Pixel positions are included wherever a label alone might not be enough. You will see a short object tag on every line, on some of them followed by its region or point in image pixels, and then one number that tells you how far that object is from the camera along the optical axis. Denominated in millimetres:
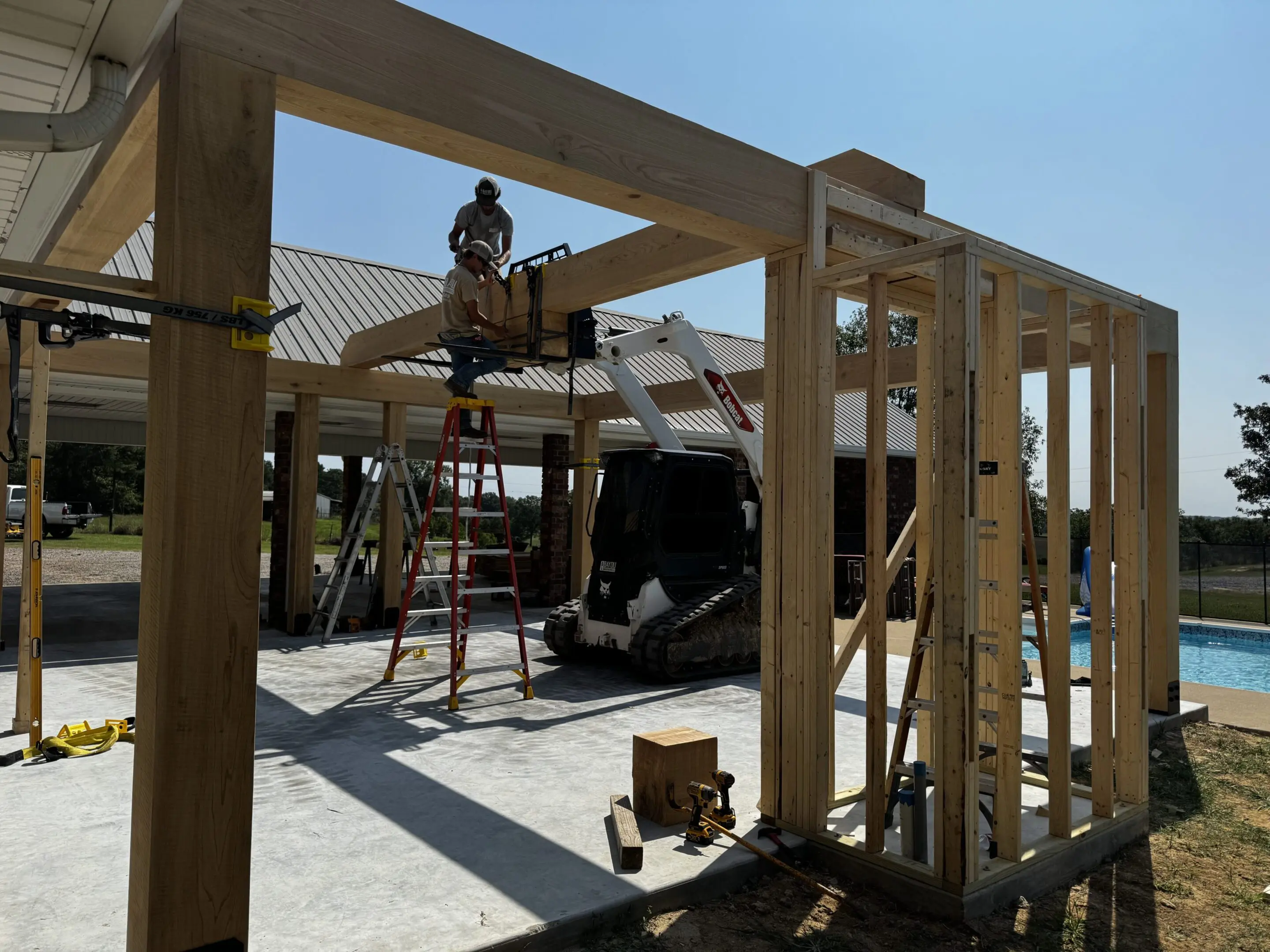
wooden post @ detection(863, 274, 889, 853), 4035
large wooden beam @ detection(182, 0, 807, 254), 2805
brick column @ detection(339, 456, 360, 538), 18406
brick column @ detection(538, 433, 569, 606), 14203
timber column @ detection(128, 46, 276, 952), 2457
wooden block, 4461
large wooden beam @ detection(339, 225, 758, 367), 5250
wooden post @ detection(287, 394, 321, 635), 10320
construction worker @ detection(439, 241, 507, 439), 6977
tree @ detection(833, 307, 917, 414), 45875
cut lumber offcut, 3842
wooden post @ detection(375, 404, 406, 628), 10789
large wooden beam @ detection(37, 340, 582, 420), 8555
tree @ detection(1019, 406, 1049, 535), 34844
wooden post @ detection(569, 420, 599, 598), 12562
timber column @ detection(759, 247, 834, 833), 4293
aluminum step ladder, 10438
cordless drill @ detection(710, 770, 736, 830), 4328
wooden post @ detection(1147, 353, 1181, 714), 7141
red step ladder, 7270
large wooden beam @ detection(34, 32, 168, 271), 3080
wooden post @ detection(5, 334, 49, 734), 5410
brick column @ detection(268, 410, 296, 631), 12125
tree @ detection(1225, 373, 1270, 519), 26859
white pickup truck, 28609
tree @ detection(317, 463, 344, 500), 48000
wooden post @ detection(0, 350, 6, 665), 6770
